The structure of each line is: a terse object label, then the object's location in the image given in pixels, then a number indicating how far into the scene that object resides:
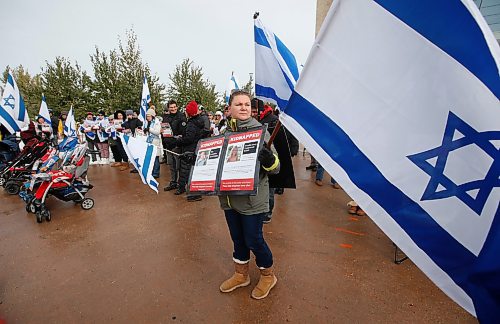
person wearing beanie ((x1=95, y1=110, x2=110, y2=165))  8.72
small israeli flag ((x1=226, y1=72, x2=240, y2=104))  7.48
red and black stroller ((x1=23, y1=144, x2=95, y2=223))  4.57
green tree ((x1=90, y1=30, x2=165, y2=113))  17.91
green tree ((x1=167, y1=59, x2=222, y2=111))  20.39
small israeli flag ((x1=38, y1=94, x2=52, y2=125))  8.09
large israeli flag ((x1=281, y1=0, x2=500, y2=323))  1.13
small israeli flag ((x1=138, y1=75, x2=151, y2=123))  7.82
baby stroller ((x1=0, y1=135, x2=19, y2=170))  7.07
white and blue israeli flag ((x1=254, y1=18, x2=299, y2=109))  3.27
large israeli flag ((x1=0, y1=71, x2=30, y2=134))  6.66
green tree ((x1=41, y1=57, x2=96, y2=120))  18.69
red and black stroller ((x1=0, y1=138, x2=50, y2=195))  6.11
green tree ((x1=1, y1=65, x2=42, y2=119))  19.36
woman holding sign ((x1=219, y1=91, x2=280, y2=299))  2.28
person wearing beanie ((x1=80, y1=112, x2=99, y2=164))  8.84
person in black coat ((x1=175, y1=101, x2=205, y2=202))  5.17
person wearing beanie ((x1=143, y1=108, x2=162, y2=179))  6.25
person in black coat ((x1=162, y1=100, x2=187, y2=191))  5.56
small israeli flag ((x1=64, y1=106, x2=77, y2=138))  7.67
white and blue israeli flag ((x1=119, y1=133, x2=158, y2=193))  3.42
